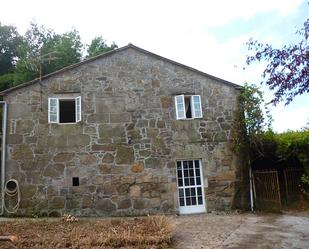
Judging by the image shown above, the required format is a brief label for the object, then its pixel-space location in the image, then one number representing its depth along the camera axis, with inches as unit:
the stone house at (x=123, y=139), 472.1
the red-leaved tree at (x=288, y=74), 221.6
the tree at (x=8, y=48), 1017.5
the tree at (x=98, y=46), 963.3
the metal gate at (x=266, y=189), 483.8
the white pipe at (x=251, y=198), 499.6
